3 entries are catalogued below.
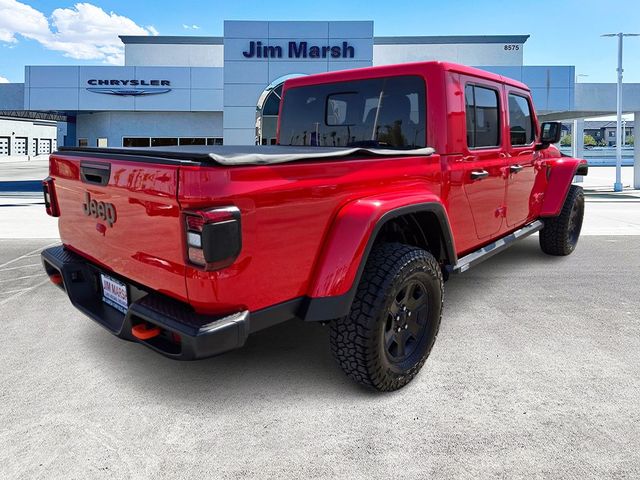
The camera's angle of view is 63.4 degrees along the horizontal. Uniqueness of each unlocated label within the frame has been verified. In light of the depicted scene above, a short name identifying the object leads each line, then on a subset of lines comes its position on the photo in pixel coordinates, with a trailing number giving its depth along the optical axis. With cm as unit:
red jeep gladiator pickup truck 224
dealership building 2150
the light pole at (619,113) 2126
